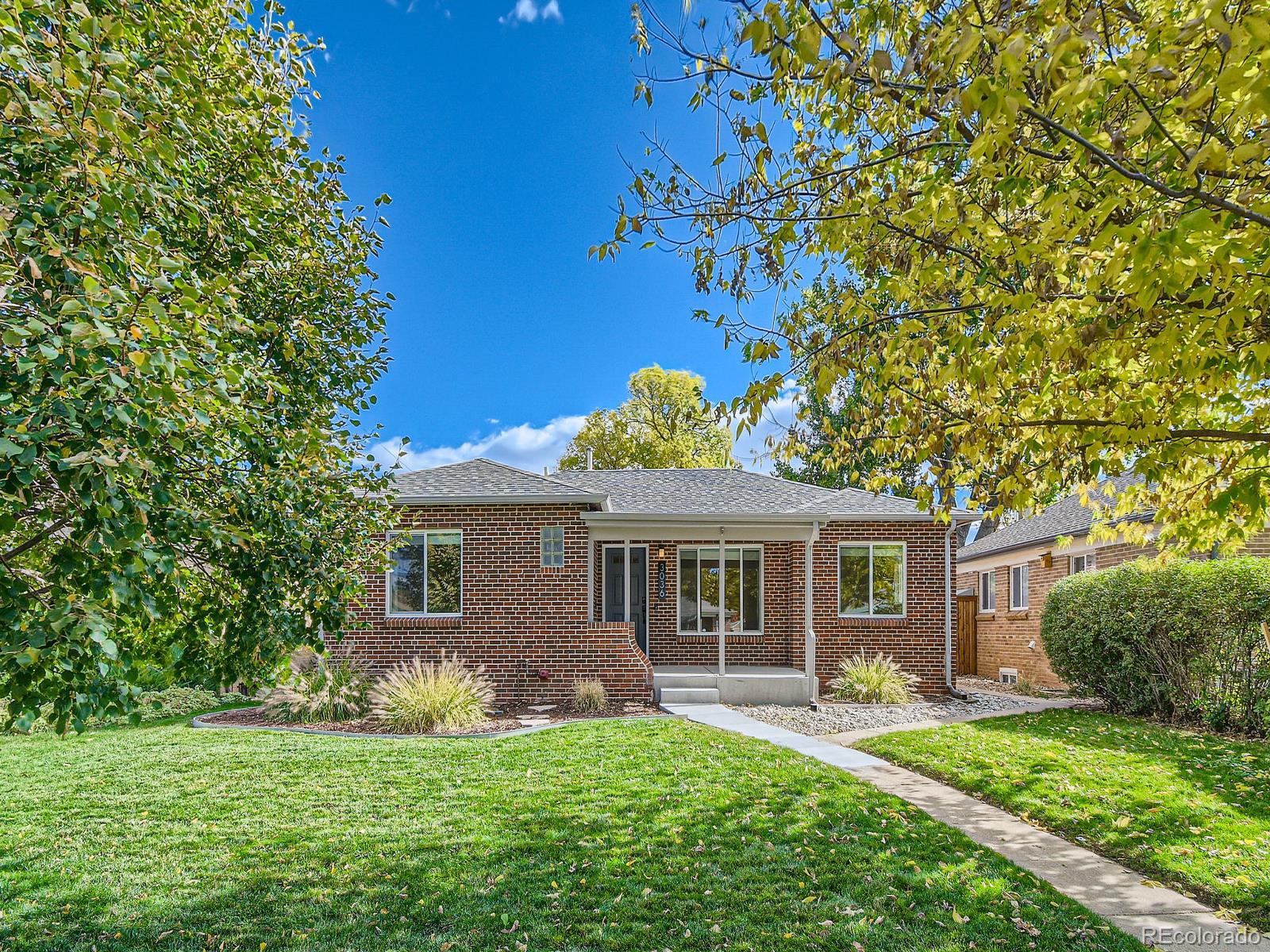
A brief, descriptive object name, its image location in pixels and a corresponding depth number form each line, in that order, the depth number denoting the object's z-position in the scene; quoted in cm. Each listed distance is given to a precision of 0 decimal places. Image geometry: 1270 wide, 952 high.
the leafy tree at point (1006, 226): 316
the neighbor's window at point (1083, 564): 1719
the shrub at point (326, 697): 1137
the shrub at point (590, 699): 1238
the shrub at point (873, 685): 1398
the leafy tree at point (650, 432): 3203
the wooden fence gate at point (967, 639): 2162
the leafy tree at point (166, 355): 251
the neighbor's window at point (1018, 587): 1997
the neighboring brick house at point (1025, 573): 1719
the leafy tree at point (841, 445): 593
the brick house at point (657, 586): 1336
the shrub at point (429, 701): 1061
